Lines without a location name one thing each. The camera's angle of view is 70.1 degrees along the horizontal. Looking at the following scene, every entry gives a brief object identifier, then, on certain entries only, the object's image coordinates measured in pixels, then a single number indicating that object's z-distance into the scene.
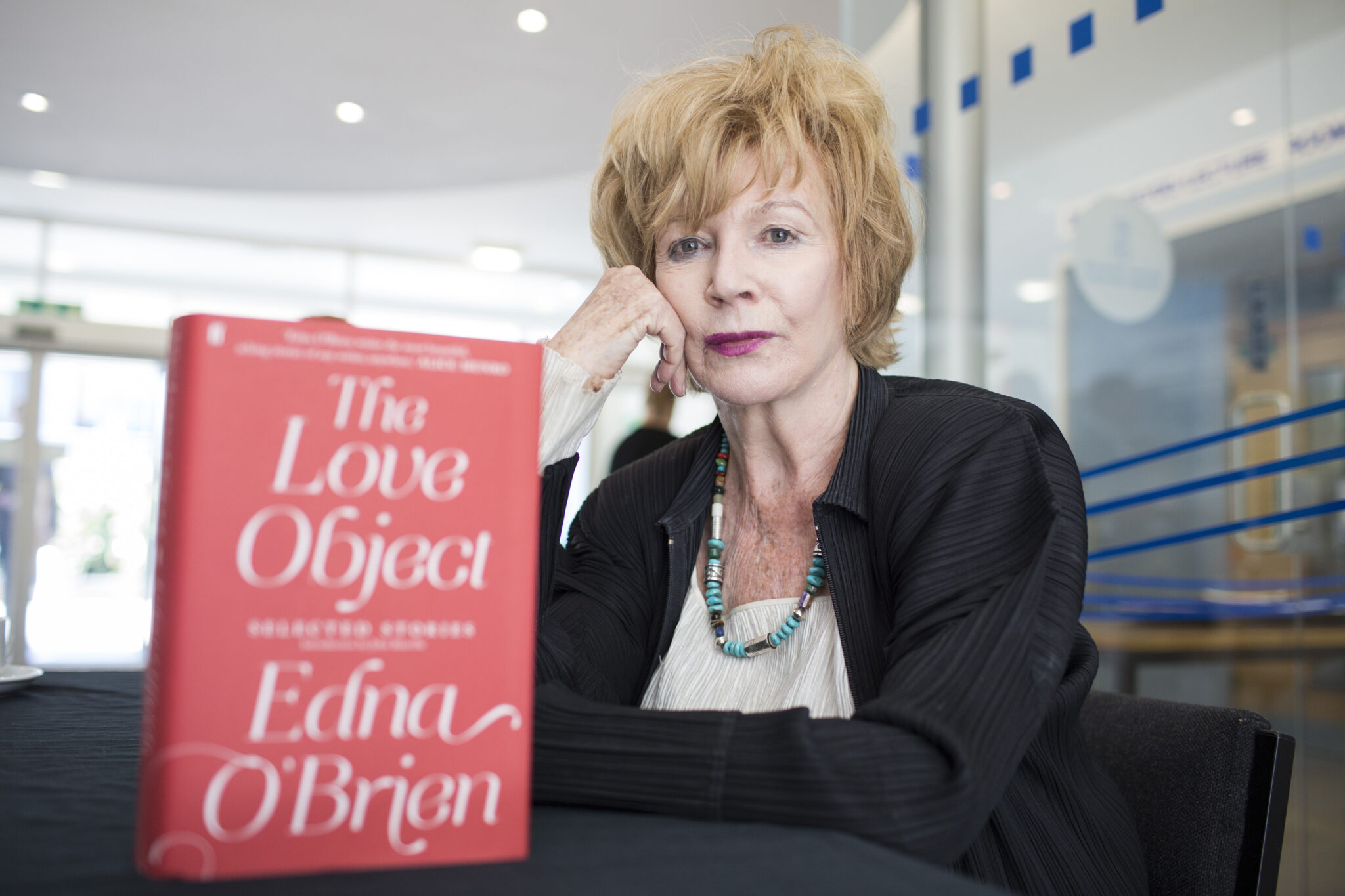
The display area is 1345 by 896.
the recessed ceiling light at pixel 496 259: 7.52
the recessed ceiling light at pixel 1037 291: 2.97
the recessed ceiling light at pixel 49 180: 5.95
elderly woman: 0.62
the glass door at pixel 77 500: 6.89
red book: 0.45
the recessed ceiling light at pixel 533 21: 3.90
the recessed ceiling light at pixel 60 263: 7.00
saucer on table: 1.11
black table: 0.45
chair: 0.91
